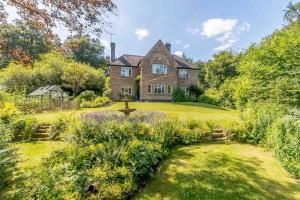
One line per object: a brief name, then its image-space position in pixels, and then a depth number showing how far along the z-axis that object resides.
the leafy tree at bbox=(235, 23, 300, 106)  5.75
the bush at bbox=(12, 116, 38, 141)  7.63
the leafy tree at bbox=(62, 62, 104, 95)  19.05
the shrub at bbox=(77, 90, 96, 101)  17.52
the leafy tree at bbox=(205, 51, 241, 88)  24.55
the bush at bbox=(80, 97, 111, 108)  15.90
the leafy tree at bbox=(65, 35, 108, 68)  34.25
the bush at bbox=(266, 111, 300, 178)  4.07
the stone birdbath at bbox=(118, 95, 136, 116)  7.49
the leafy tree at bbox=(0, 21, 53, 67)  4.54
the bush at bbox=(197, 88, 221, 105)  18.74
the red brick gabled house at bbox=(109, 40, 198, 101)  20.12
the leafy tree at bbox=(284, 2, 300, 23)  29.17
